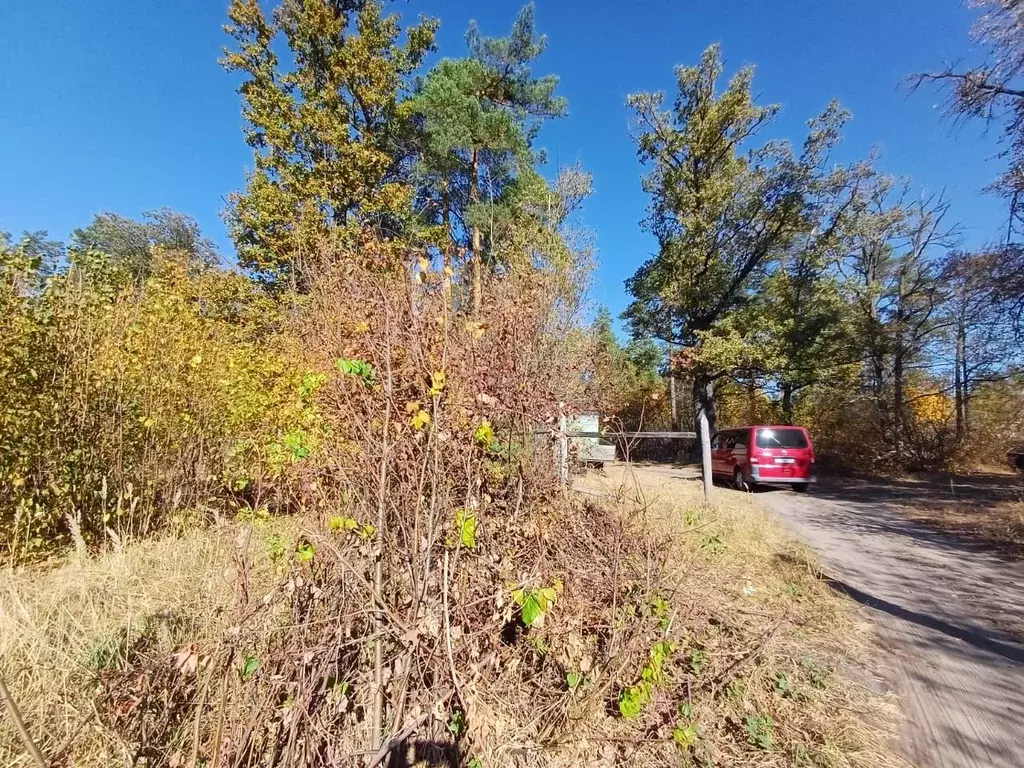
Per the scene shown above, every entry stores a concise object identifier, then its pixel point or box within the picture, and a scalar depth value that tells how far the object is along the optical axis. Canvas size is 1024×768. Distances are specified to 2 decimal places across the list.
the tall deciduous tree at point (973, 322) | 7.43
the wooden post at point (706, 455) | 6.63
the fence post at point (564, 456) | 3.36
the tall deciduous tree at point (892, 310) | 14.06
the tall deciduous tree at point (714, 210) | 14.19
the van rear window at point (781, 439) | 9.27
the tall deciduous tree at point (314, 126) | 11.55
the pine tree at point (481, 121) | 12.66
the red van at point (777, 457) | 9.24
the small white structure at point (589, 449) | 4.45
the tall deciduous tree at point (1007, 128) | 6.32
